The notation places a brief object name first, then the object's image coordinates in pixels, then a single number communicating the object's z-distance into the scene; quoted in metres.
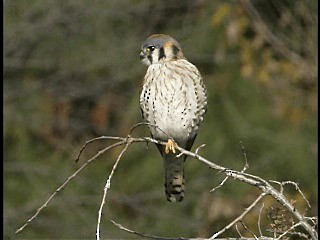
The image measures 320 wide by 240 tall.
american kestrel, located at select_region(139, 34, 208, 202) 10.49
